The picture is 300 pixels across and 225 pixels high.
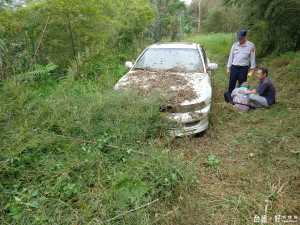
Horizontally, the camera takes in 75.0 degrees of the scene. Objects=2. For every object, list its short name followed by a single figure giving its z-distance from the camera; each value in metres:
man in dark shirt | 4.45
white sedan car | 3.28
